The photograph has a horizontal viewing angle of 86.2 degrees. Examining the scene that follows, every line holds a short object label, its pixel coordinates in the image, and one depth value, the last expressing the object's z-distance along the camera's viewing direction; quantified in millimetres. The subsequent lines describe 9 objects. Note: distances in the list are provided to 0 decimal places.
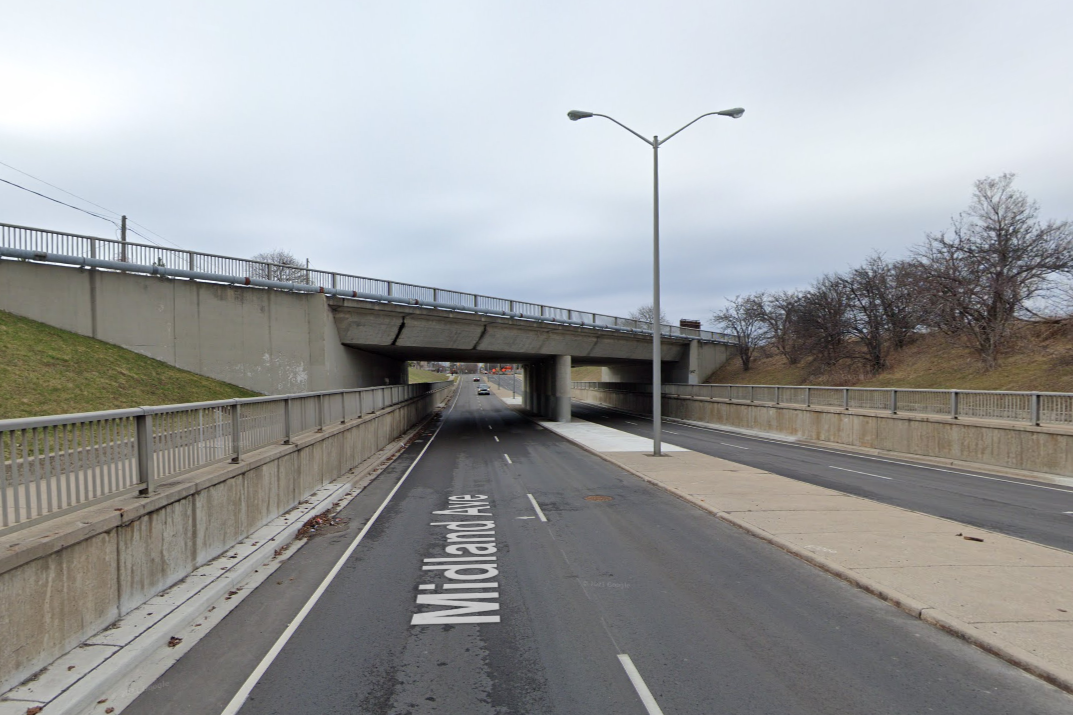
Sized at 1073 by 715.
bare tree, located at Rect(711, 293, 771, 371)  50688
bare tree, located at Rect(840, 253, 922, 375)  37469
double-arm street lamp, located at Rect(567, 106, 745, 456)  18844
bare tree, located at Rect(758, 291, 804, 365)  45562
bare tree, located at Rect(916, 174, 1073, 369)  29750
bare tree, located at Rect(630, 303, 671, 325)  119494
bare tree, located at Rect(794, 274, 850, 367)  40719
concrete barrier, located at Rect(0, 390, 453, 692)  4395
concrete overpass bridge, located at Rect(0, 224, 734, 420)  18844
